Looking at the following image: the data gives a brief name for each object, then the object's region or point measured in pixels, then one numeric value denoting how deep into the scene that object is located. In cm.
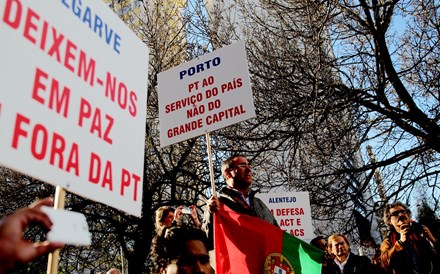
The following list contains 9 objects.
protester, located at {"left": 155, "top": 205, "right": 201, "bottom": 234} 400
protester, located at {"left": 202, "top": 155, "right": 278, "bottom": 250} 363
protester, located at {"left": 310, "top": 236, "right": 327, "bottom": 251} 584
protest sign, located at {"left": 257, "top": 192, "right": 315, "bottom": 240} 587
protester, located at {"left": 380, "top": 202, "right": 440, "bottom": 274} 412
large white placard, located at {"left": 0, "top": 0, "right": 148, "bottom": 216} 145
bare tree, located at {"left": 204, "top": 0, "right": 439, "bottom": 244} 748
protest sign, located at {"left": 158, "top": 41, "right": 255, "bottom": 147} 380
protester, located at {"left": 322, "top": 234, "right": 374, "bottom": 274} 443
